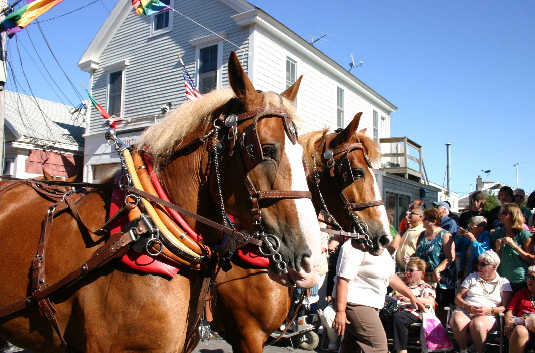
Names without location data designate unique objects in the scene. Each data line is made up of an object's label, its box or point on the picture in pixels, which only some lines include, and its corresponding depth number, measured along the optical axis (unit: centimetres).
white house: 1351
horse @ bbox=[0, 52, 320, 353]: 214
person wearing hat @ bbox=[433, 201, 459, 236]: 737
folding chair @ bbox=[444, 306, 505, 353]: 568
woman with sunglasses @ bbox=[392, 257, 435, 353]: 578
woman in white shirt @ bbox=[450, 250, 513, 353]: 574
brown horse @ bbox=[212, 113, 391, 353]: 360
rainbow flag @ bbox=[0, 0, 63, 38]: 785
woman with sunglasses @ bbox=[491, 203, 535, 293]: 603
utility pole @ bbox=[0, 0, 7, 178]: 809
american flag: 1233
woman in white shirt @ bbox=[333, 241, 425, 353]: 403
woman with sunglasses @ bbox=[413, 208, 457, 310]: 669
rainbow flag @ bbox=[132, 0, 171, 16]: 1010
